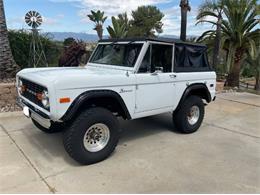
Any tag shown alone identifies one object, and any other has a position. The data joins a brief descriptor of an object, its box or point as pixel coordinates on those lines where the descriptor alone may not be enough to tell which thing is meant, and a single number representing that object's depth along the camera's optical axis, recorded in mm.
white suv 3350
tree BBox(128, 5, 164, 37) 36438
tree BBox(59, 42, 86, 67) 9602
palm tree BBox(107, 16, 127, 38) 21344
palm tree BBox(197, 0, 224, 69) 10664
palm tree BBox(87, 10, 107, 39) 32406
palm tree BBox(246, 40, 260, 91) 10228
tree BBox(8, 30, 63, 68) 9652
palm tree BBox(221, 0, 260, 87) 10523
